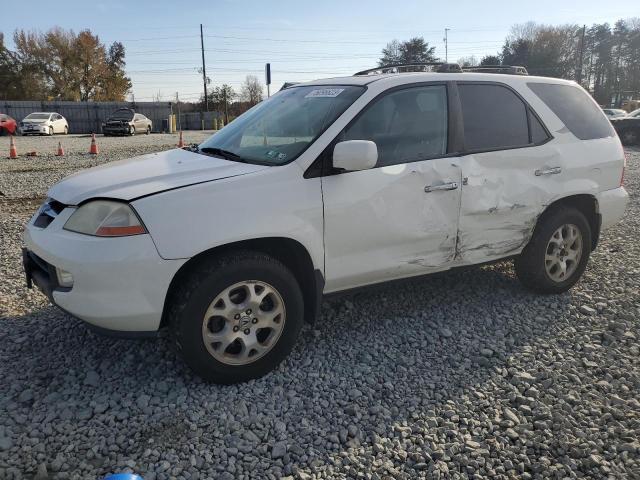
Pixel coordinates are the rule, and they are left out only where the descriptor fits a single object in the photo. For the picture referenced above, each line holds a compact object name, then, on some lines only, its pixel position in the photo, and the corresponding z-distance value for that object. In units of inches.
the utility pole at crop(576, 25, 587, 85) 2261.3
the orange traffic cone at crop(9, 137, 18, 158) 580.1
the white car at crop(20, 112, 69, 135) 1112.2
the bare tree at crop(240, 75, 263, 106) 2343.8
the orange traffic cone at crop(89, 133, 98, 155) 627.2
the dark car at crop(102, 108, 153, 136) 1162.0
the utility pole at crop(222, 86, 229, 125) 1830.5
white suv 111.9
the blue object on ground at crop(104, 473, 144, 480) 79.1
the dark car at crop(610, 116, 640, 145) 764.6
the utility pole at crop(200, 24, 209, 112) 2010.1
